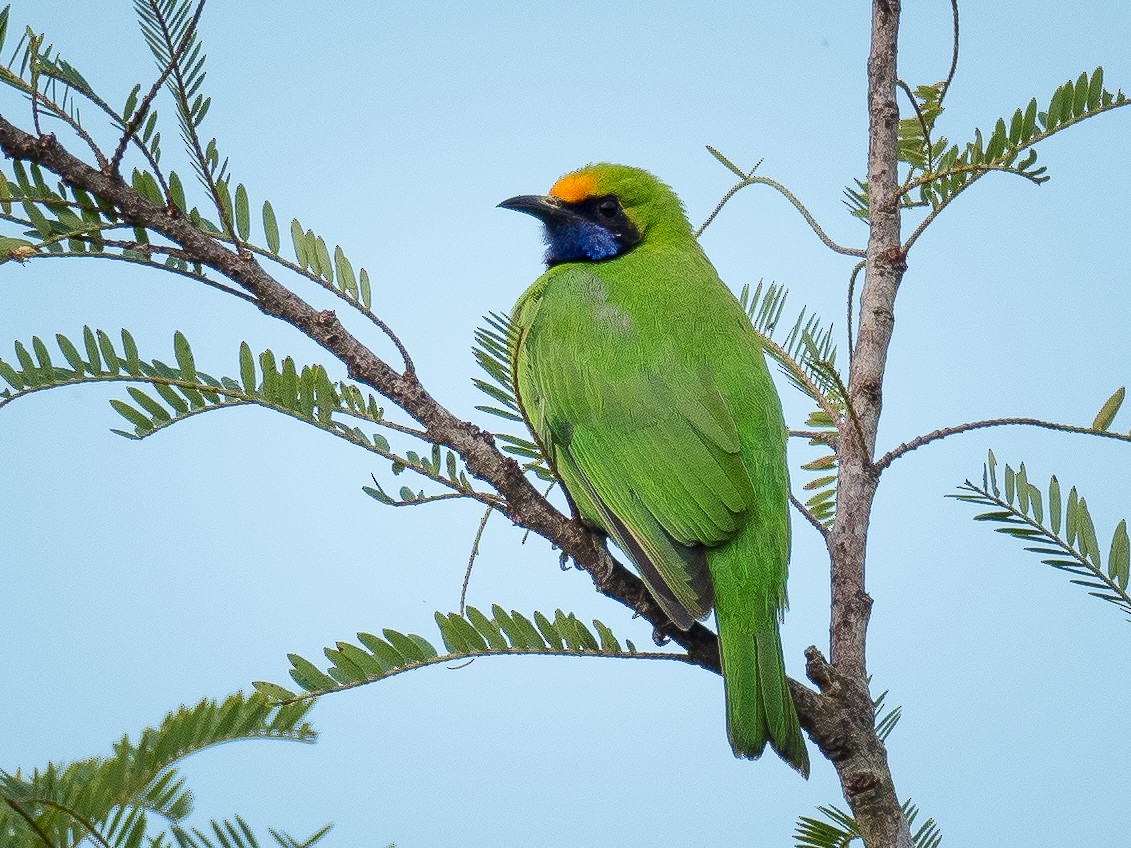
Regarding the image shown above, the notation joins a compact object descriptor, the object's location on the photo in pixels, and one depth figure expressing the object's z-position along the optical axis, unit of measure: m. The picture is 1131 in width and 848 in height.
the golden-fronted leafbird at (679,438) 5.39
